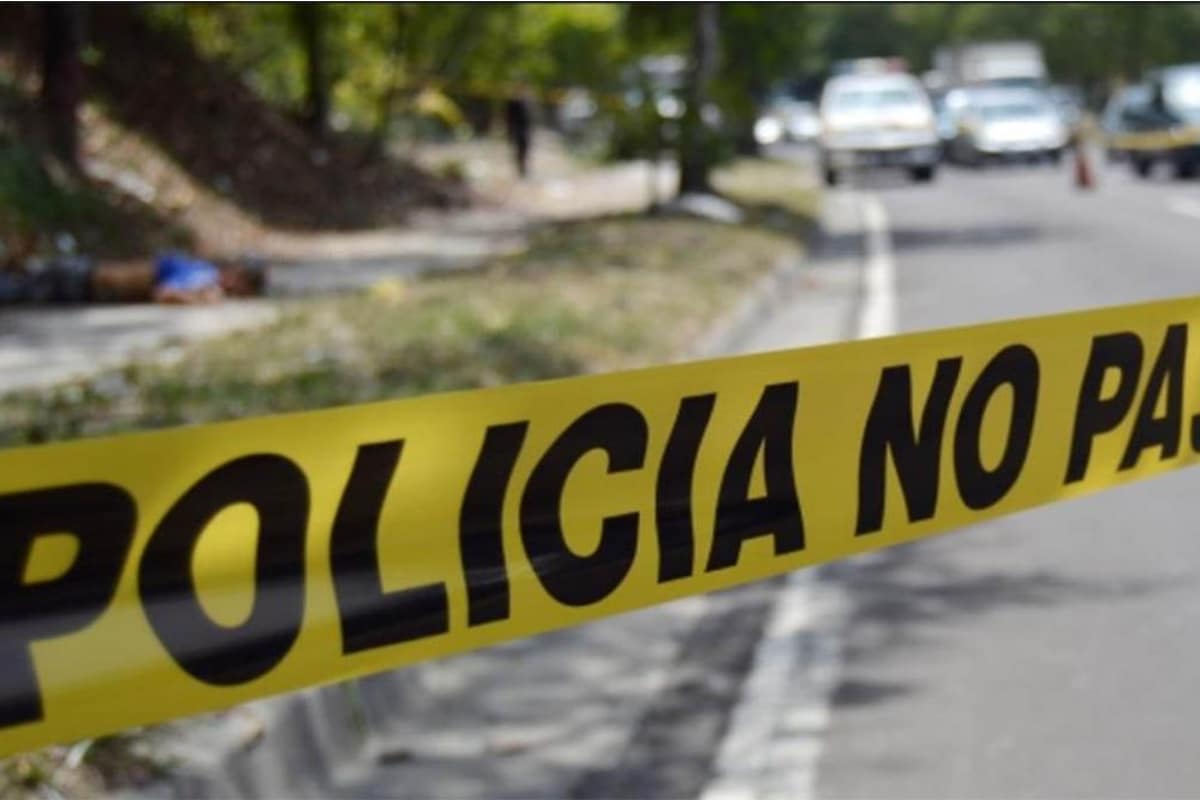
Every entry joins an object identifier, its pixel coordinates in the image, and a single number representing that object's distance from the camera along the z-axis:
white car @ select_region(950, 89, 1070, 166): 42.90
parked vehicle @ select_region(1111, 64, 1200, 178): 34.53
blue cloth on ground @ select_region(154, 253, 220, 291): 17.16
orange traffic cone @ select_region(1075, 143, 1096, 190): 33.94
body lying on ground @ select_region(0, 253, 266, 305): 16.81
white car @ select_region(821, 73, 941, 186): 36.12
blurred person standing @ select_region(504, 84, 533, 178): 35.56
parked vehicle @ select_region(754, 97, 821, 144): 68.62
